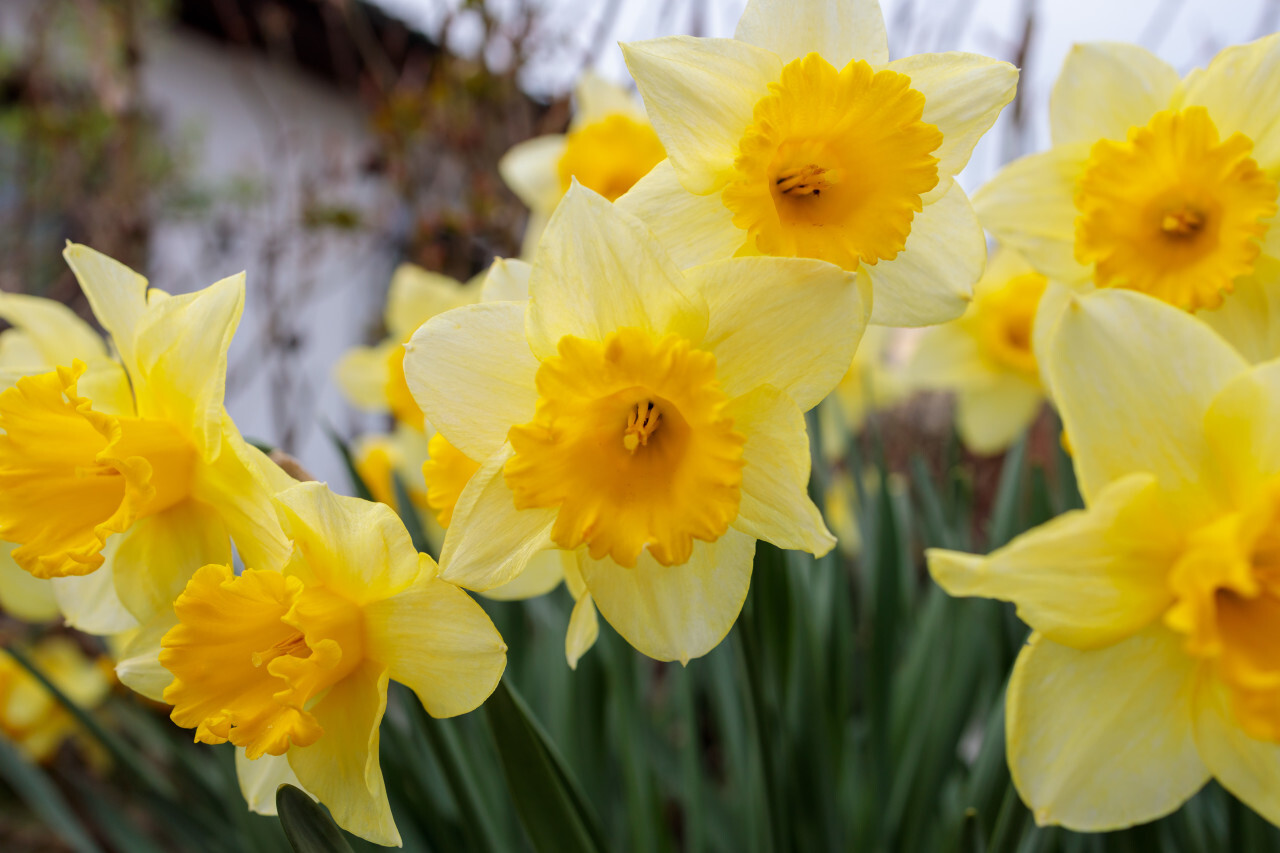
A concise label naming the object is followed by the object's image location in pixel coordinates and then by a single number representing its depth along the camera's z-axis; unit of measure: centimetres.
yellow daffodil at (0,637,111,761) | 62
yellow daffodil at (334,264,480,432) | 52
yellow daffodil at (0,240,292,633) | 26
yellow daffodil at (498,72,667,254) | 52
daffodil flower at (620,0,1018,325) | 26
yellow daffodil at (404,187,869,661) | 24
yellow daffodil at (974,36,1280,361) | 30
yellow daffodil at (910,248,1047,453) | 55
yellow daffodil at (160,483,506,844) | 24
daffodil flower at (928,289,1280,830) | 23
